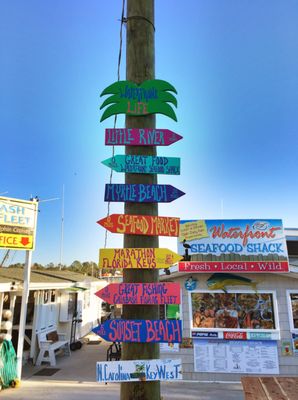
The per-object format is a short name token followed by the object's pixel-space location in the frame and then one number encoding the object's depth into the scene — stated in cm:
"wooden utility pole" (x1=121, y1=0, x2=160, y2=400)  189
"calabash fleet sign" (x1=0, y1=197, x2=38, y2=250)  821
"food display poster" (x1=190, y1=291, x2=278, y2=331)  830
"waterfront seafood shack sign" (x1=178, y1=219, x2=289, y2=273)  822
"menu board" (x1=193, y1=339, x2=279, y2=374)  798
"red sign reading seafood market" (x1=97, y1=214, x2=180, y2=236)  208
